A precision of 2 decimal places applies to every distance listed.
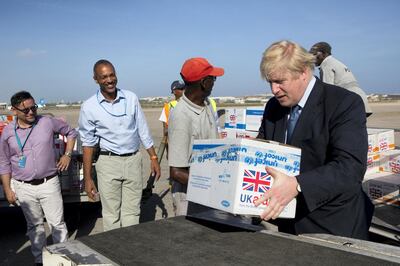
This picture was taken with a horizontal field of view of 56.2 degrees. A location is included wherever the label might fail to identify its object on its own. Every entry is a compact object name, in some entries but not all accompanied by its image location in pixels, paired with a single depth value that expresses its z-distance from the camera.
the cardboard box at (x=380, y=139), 4.95
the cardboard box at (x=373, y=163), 4.68
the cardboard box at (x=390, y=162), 4.49
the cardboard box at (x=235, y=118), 6.73
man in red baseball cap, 2.92
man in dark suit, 1.87
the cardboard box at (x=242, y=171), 1.81
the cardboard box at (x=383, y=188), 3.94
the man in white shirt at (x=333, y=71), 5.56
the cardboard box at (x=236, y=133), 6.24
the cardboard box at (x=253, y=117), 6.45
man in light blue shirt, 4.45
